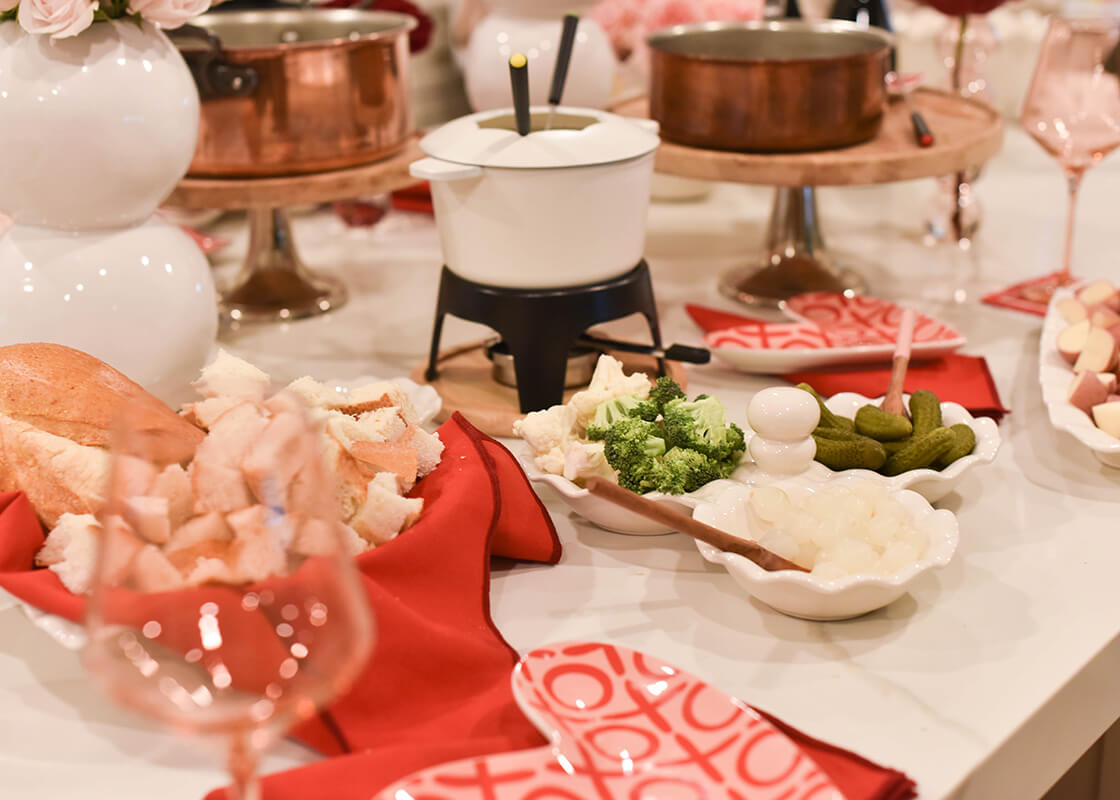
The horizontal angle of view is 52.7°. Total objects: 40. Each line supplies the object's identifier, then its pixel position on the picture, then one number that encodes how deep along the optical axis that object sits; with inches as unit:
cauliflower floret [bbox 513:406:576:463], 37.2
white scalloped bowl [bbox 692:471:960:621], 29.5
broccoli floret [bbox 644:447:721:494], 35.3
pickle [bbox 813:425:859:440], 37.9
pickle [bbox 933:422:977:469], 37.1
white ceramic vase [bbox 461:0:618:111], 63.2
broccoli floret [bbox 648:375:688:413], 37.6
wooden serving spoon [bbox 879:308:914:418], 41.2
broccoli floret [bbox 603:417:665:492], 35.5
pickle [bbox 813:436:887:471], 36.9
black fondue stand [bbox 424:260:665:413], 43.3
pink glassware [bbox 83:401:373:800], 19.9
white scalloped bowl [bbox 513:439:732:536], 35.4
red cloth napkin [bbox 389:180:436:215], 77.6
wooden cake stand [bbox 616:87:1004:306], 51.4
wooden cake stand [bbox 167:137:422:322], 51.5
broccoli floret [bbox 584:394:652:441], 36.9
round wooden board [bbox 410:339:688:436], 44.9
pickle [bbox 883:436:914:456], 37.8
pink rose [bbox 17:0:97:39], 37.1
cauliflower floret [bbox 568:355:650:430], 37.9
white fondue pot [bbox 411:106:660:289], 41.1
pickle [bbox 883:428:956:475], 36.7
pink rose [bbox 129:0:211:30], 40.1
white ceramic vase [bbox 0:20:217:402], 38.1
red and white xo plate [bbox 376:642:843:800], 24.0
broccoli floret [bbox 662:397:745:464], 36.0
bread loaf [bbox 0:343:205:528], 32.1
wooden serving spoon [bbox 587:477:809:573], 29.9
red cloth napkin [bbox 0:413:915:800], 25.1
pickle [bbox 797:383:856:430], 39.1
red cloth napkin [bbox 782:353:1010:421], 45.3
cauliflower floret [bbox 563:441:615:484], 35.9
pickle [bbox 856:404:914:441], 38.0
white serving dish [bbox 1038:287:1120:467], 39.2
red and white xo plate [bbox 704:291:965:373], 48.4
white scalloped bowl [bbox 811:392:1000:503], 35.9
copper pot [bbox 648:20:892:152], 52.3
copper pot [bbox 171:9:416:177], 50.3
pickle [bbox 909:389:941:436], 38.7
